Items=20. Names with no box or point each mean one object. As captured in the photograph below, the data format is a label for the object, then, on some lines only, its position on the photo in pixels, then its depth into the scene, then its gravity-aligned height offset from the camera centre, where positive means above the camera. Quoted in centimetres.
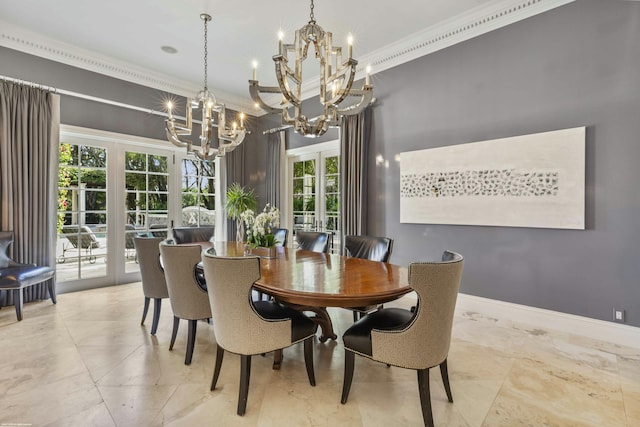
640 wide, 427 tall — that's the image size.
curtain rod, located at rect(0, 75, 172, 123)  384 +159
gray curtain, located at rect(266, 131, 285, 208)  589 +89
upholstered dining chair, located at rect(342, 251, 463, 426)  164 -67
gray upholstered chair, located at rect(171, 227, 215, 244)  418 -33
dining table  179 -46
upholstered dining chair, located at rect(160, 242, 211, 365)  244 -60
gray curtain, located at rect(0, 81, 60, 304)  372 +48
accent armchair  330 -72
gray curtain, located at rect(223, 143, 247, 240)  595 +80
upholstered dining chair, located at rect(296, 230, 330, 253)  359 -35
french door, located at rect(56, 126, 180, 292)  441 +12
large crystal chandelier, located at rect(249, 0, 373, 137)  212 +94
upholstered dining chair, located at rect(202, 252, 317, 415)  183 -66
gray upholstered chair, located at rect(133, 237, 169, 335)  296 -58
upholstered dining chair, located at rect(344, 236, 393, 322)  297 -37
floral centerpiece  302 -18
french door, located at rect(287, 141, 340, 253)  517 +39
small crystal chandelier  321 +88
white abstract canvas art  297 +33
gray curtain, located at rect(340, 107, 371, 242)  444 +59
